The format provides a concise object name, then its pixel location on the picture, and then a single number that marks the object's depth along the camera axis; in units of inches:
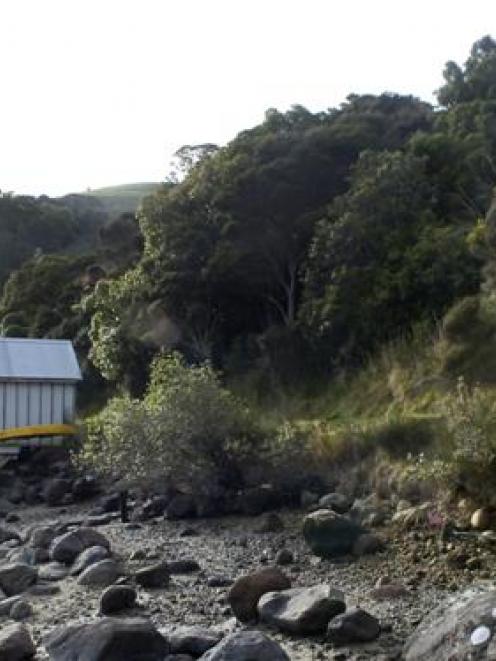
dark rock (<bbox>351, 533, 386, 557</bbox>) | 669.3
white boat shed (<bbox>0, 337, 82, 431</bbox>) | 1524.4
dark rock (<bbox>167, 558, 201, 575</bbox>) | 693.9
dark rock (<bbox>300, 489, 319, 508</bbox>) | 882.1
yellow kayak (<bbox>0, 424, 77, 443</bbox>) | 1488.7
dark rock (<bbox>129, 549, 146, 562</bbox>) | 764.2
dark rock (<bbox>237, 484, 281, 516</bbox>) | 896.9
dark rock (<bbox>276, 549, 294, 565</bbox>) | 681.6
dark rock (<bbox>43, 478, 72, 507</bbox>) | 1192.4
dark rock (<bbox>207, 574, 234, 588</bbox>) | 639.3
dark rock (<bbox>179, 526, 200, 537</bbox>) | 859.4
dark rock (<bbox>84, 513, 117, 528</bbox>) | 979.9
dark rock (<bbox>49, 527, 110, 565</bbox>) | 785.6
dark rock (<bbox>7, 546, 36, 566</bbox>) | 803.5
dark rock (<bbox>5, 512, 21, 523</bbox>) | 1090.2
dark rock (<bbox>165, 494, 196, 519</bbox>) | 945.5
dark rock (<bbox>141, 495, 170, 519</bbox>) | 986.7
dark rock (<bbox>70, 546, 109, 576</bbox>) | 733.9
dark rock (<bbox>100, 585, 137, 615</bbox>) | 589.9
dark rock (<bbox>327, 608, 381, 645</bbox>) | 474.3
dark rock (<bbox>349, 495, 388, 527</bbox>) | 740.6
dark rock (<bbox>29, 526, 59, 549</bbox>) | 870.4
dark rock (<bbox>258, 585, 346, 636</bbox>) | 494.3
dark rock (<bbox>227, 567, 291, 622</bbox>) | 540.4
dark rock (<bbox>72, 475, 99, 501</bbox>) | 1190.9
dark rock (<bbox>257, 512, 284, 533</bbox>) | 823.7
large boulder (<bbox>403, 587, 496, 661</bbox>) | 385.1
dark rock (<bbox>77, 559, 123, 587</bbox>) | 681.6
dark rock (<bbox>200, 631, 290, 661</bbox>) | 435.8
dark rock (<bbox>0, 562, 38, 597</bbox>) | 689.6
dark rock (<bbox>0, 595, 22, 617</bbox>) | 617.1
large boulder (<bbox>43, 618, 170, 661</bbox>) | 466.9
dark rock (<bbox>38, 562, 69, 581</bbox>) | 724.7
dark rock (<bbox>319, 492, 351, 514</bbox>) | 828.6
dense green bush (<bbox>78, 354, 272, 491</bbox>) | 933.8
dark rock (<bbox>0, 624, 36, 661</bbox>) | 498.0
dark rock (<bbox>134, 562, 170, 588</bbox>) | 649.6
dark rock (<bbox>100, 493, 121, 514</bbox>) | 1071.0
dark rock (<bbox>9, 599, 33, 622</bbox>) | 607.5
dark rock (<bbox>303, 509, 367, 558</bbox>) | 683.4
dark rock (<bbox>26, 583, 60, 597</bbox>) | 670.5
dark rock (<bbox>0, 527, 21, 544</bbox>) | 940.0
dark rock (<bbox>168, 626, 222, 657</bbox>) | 481.4
